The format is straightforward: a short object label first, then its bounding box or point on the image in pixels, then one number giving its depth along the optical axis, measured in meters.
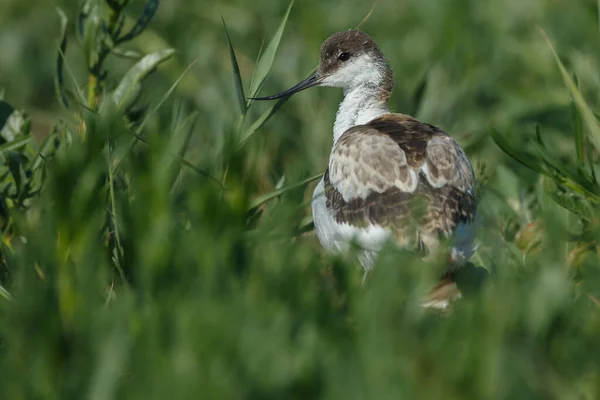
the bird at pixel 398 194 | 8.89
